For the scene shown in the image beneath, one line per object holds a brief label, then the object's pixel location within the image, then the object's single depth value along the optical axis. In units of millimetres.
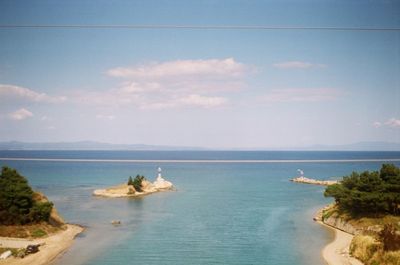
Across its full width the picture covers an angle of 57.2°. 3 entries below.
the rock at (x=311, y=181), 100525
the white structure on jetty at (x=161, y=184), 85812
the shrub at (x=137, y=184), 79438
